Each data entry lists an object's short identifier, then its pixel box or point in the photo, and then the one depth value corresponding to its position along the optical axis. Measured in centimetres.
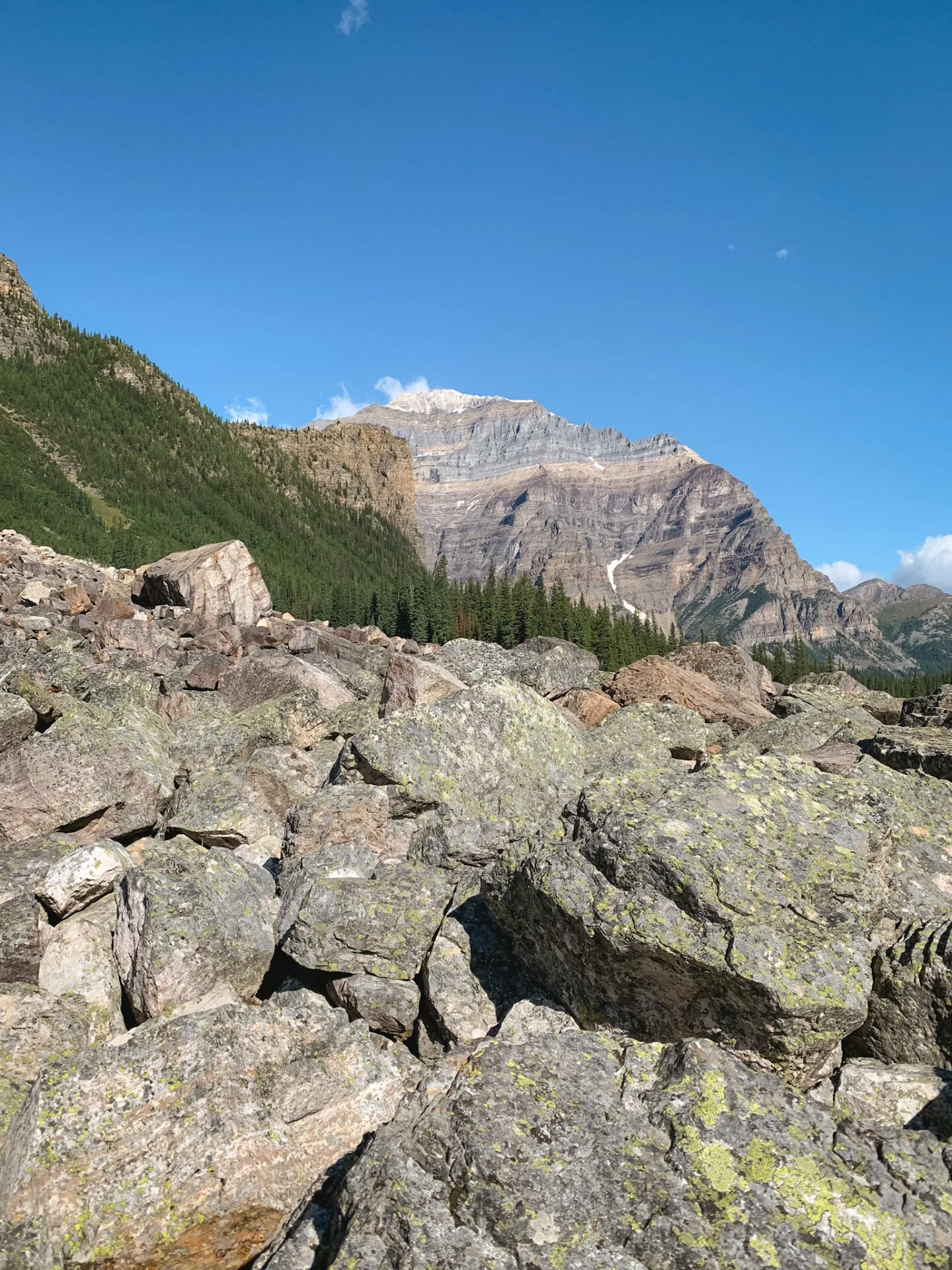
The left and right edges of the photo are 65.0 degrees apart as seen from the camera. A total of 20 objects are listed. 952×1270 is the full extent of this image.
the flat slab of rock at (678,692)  2383
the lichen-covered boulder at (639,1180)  445
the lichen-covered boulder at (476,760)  1184
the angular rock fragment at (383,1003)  787
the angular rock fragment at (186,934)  802
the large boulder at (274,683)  2062
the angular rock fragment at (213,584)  4297
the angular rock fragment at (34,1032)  719
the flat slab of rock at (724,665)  3641
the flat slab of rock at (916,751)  1359
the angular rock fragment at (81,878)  921
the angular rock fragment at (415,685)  1758
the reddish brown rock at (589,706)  2045
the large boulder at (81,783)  1205
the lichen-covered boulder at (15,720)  1273
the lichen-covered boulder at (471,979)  773
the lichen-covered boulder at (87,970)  815
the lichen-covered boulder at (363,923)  838
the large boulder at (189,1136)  555
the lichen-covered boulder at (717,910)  639
